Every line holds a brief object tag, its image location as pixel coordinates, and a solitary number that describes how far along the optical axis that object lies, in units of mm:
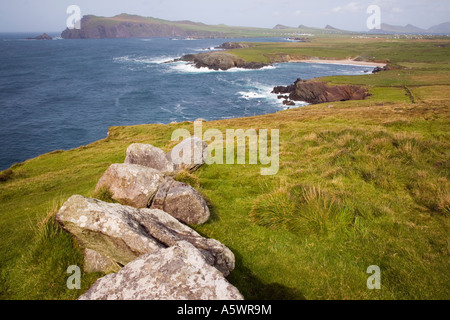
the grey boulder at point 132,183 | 11656
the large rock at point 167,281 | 5234
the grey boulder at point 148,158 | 16500
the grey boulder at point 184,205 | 10906
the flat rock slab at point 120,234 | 7066
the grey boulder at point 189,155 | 17641
